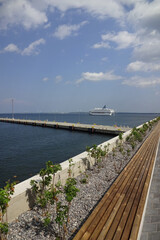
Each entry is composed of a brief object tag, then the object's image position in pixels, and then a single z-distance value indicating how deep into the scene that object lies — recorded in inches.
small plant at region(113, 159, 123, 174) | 296.0
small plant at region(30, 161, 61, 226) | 183.0
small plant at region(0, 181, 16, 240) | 122.2
